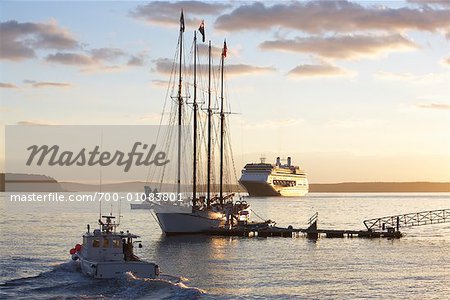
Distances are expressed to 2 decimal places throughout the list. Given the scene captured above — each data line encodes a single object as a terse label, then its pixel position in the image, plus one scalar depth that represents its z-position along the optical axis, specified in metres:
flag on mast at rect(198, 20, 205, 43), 101.44
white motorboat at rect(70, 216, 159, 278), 51.16
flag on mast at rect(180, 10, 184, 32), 100.38
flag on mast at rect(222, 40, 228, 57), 113.25
